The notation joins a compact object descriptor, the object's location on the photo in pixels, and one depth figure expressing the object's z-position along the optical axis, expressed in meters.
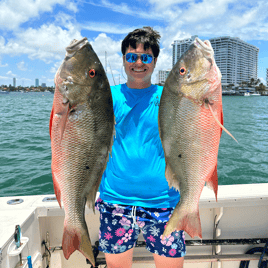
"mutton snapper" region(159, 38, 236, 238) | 1.64
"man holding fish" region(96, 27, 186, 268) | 2.06
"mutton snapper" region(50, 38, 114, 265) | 1.66
